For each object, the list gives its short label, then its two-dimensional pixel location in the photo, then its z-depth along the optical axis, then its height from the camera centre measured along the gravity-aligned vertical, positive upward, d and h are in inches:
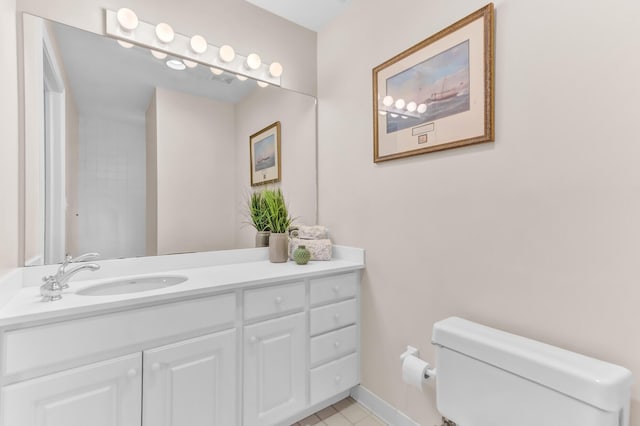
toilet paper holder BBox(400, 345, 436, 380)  50.1 -26.4
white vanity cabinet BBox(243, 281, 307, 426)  53.3 -26.2
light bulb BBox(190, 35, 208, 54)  64.6 +35.6
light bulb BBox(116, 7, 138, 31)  56.7 +36.2
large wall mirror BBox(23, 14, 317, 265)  51.1 +12.8
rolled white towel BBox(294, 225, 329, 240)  75.8 -5.4
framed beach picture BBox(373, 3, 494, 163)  46.9 +20.8
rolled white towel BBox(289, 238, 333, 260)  72.2 -8.5
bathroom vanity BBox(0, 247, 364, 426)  37.5 -20.4
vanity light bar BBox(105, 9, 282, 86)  57.5 +34.1
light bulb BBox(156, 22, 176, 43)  60.7 +35.9
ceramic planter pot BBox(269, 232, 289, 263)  70.9 -8.5
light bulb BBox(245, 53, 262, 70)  71.7 +35.3
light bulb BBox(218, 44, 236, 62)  68.4 +35.6
